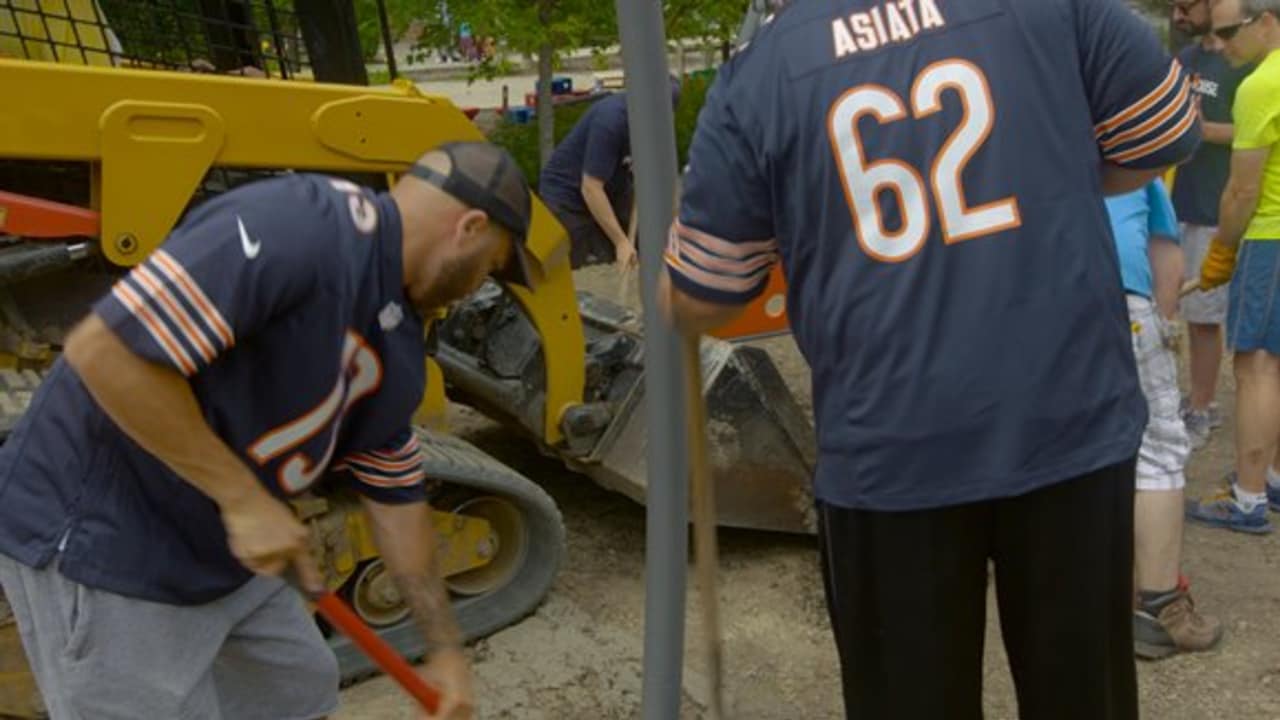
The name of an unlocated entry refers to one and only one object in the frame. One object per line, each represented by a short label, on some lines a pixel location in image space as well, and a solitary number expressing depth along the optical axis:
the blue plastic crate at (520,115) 16.30
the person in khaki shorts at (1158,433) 4.07
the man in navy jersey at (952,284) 2.27
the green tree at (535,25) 11.30
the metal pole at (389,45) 4.81
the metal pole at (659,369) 2.59
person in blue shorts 4.66
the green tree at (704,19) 11.91
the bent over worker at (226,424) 2.14
